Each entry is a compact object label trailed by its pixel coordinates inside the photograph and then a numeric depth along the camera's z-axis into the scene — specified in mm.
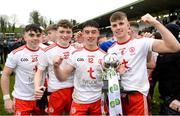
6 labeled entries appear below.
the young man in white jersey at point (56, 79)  2156
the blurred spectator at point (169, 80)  1894
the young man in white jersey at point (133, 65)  1813
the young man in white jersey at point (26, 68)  2213
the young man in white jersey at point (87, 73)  2012
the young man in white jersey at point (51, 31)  3007
